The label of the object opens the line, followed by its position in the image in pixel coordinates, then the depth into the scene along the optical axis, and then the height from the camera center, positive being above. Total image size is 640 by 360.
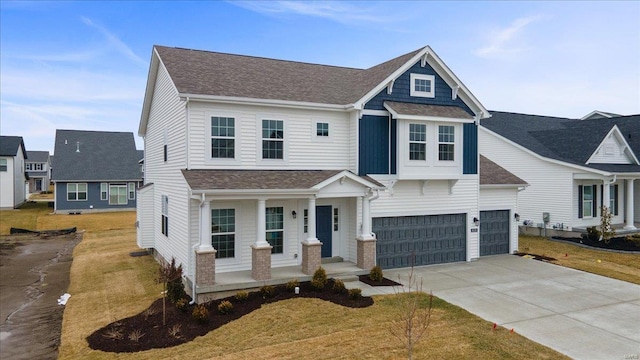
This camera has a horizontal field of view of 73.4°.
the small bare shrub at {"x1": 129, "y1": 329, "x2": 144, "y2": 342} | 10.16 -3.80
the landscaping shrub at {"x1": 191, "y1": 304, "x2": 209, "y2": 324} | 10.87 -3.51
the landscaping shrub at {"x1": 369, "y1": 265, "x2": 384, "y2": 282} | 14.66 -3.30
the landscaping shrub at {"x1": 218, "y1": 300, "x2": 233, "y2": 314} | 11.47 -3.50
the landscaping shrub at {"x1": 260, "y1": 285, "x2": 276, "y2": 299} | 12.66 -3.38
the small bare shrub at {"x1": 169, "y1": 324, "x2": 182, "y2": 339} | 10.31 -3.75
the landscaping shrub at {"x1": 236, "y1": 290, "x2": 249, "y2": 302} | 12.27 -3.41
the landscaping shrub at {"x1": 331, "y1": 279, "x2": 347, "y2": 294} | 13.07 -3.36
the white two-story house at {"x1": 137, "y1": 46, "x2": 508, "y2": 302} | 14.16 +0.49
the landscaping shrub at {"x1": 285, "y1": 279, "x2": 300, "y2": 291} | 13.09 -3.29
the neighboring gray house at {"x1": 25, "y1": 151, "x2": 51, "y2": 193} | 70.12 +1.13
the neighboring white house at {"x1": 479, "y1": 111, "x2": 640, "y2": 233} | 24.22 +0.56
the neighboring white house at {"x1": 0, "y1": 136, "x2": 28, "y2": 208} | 40.25 +0.44
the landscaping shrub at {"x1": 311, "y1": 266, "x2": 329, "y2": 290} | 13.28 -3.20
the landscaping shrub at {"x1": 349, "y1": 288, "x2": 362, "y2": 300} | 12.49 -3.40
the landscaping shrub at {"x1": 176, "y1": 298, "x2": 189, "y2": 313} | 11.87 -3.57
